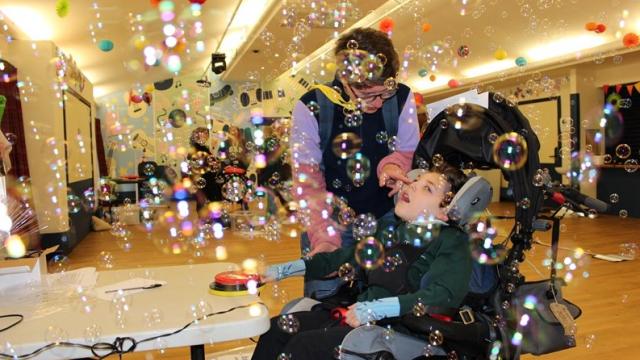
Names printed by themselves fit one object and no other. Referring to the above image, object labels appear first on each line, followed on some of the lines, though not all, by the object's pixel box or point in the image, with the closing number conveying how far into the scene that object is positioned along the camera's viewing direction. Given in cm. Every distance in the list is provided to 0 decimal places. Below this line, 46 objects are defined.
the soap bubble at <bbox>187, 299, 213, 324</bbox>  112
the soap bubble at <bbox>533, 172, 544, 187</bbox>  141
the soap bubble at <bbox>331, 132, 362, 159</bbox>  187
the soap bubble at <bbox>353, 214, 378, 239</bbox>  182
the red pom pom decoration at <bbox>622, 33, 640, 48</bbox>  648
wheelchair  126
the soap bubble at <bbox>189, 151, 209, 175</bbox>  469
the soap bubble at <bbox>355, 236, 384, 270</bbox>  163
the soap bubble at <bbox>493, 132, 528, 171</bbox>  140
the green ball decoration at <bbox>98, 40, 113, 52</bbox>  543
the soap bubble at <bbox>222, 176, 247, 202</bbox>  289
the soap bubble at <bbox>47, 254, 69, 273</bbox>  420
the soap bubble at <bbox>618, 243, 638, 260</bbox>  484
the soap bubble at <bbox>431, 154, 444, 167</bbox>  171
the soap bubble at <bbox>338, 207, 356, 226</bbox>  184
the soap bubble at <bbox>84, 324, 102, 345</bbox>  102
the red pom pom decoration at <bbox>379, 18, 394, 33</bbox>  624
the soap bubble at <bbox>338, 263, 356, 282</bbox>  167
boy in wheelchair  135
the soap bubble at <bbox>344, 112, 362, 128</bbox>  187
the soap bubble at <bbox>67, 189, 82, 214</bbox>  542
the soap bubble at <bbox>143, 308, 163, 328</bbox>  110
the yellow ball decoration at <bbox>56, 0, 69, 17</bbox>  449
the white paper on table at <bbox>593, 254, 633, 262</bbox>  466
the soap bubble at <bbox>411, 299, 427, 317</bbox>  131
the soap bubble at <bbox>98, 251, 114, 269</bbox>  468
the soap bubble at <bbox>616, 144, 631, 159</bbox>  276
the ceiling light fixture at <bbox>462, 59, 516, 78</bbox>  898
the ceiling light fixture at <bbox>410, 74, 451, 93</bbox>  1080
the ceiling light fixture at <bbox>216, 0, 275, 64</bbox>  676
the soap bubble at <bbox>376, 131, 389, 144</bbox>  191
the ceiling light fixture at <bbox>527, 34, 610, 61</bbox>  746
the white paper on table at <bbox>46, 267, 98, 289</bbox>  146
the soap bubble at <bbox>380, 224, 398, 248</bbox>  173
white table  103
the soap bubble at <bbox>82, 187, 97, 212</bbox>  668
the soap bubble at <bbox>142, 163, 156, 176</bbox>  316
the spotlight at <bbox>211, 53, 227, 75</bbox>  824
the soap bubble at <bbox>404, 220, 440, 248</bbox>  156
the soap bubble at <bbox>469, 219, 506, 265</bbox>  143
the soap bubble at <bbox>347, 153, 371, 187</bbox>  189
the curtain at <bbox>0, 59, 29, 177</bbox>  490
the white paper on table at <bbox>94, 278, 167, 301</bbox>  134
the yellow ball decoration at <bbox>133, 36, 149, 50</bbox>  482
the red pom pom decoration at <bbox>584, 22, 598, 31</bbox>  640
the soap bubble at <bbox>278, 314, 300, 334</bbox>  150
